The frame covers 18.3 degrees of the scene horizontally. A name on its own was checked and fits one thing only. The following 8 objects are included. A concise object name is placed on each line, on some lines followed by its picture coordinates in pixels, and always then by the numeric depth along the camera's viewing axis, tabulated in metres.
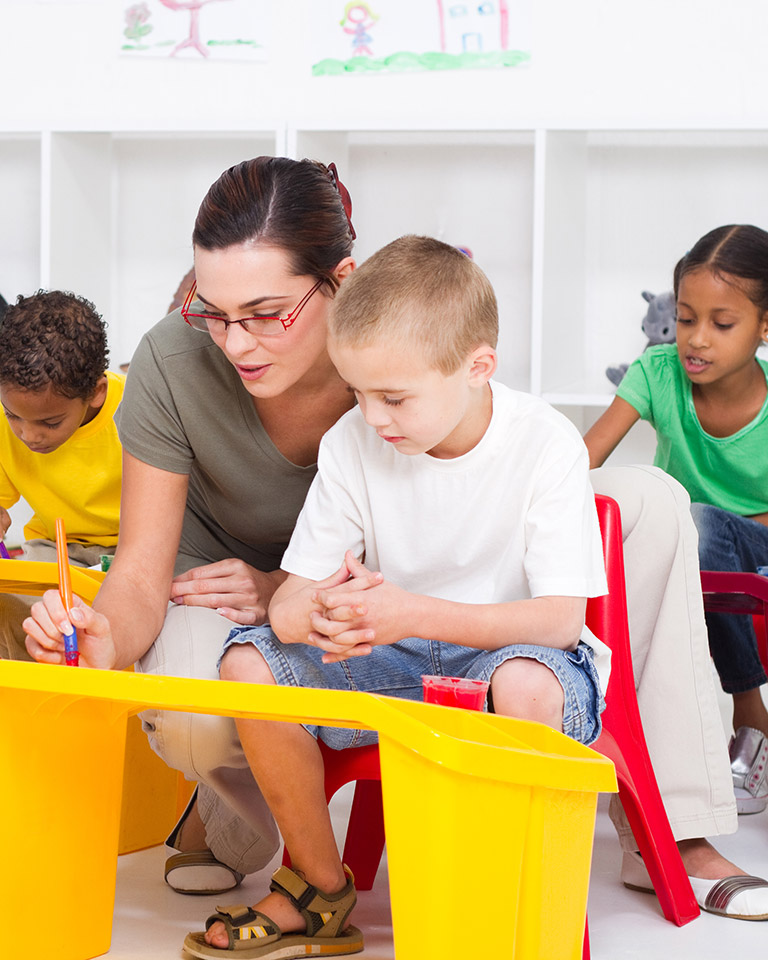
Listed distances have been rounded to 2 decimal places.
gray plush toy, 4.62
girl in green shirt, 3.61
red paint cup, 2.47
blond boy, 2.57
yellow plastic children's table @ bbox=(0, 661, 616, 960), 2.35
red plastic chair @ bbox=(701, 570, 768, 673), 3.02
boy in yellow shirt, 3.46
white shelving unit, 4.76
